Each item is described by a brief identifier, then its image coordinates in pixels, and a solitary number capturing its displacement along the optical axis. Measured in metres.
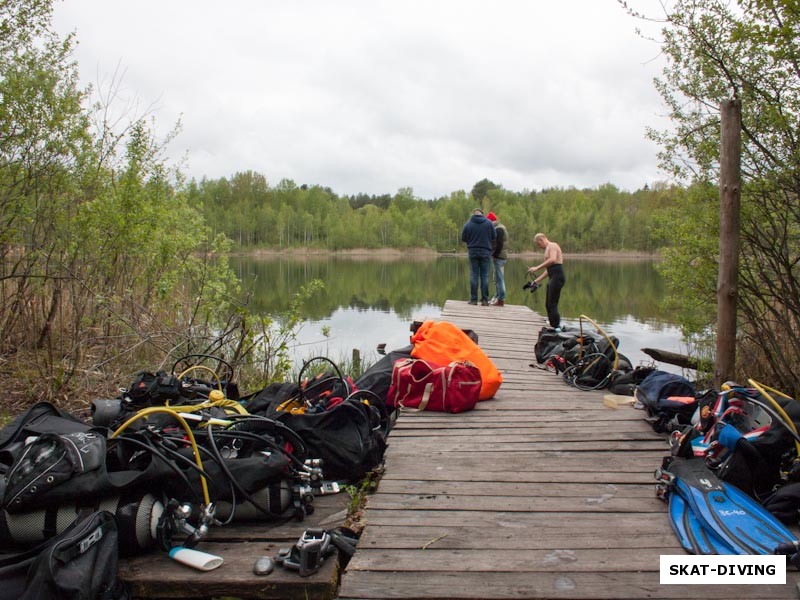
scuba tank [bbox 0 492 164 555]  2.19
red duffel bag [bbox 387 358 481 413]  4.39
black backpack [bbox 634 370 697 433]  3.62
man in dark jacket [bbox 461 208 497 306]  9.66
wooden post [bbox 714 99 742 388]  4.13
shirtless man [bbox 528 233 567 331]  7.64
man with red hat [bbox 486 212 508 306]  10.33
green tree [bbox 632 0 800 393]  5.23
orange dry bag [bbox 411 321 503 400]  4.80
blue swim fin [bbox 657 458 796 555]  2.18
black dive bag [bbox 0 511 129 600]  1.90
